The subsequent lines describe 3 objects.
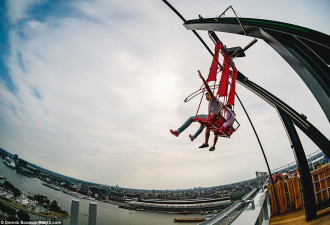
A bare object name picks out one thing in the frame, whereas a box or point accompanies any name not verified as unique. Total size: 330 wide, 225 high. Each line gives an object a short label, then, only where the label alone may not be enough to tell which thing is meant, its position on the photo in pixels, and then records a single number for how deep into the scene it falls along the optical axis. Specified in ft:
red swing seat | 12.59
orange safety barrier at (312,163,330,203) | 18.16
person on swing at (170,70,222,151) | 14.42
